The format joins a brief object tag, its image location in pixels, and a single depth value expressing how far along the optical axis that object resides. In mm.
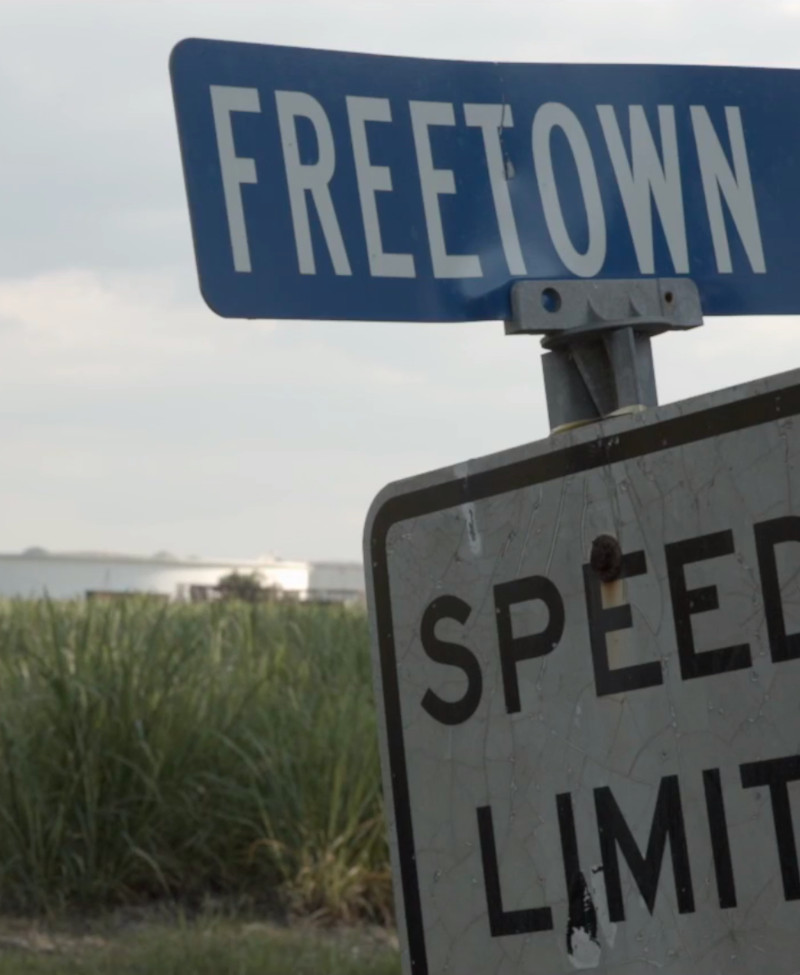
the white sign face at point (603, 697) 3189
